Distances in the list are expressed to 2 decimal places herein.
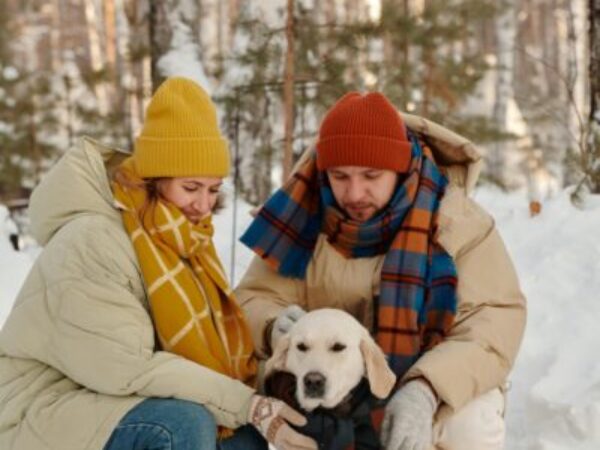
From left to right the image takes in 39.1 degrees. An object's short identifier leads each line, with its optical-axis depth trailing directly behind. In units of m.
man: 2.88
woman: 2.48
